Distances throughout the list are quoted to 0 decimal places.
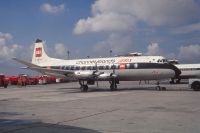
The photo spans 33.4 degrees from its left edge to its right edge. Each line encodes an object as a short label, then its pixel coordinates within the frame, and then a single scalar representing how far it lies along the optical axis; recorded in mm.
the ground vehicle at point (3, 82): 54844
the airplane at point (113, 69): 33969
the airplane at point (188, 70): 52594
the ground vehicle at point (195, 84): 32525
